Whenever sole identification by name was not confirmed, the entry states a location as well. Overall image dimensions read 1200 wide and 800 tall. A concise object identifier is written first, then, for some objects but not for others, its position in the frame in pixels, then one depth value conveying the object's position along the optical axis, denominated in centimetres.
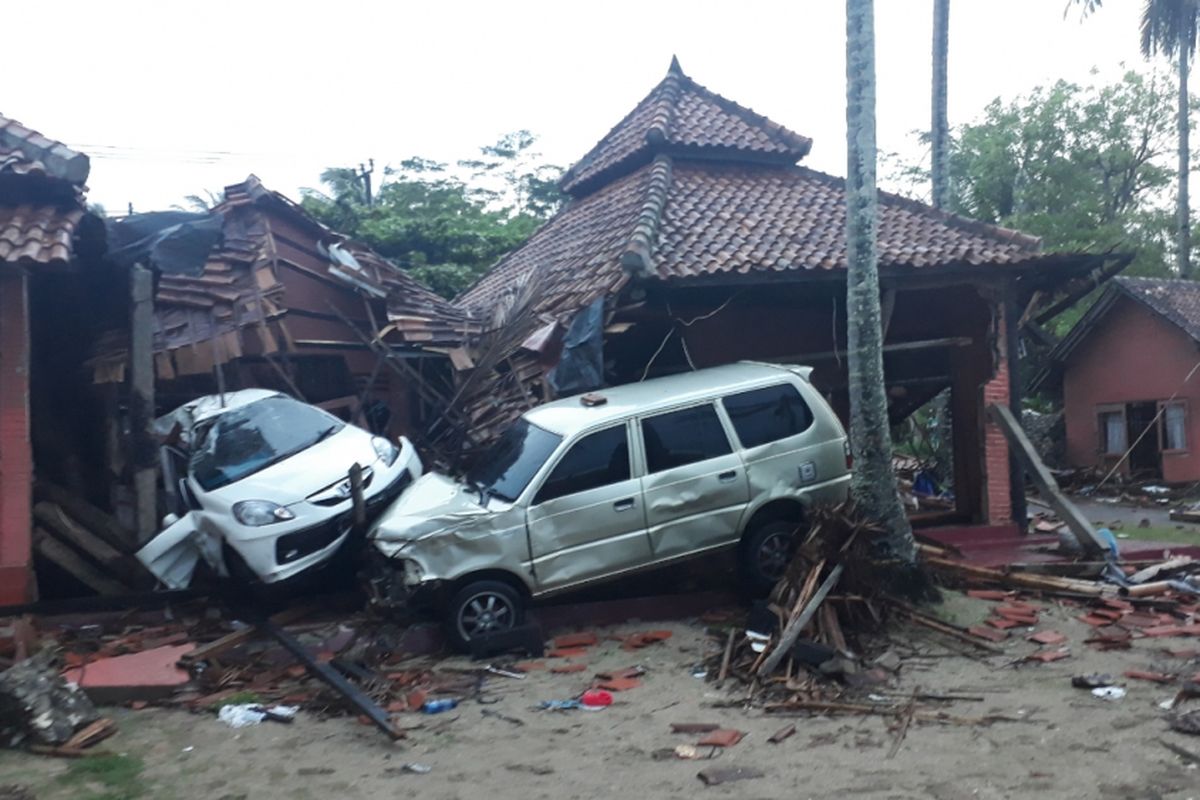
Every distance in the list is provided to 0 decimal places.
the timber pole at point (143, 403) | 1062
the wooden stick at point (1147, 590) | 967
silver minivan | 848
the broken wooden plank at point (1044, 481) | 1085
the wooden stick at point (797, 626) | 750
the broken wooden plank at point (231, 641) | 820
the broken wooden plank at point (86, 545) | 1038
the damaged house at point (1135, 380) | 2414
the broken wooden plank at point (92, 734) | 636
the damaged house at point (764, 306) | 1206
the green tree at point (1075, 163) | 3108
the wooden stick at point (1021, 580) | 985
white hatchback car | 923
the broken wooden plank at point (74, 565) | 1010
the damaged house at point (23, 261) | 938
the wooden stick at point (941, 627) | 827
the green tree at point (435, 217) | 2617
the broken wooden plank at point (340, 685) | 659
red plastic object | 725
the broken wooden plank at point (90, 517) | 1066
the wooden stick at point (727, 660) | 764
